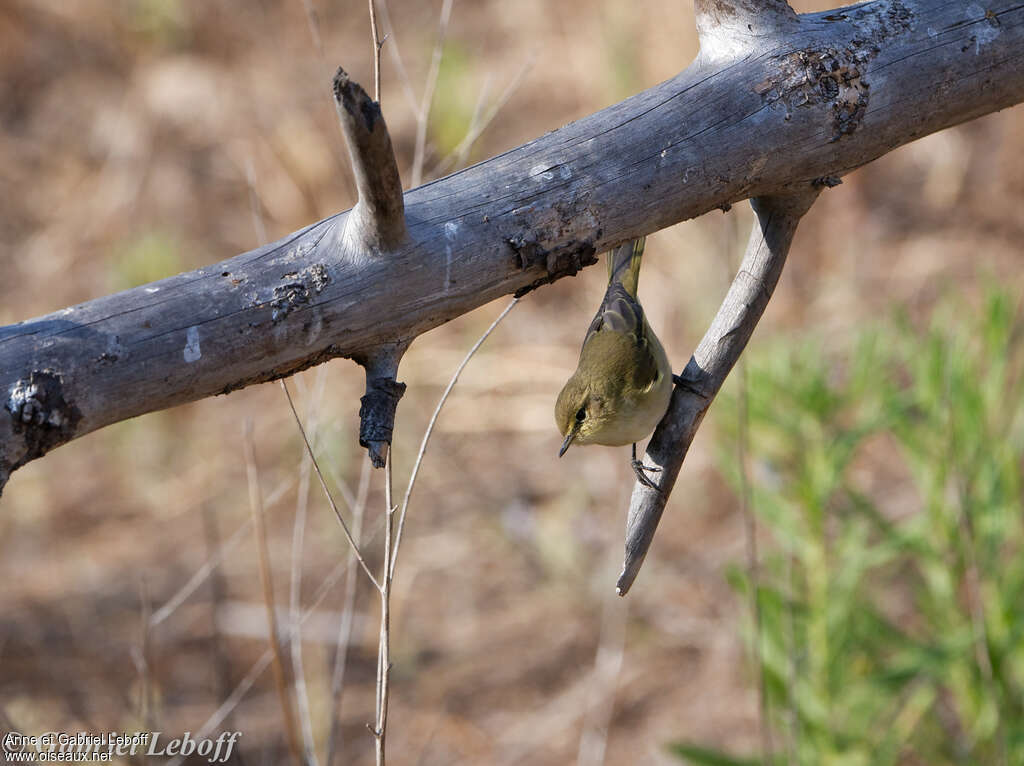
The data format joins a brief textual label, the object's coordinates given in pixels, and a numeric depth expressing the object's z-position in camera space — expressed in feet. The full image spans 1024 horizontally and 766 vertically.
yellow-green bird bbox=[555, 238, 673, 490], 13.64
